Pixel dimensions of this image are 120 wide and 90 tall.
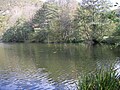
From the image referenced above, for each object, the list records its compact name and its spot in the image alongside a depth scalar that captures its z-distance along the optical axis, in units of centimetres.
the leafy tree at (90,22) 3494
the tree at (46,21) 4093
